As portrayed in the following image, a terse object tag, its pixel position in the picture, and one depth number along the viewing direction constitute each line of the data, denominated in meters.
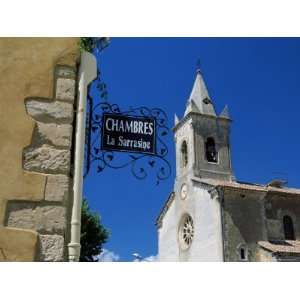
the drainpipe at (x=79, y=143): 2.55
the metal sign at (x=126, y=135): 3.14
